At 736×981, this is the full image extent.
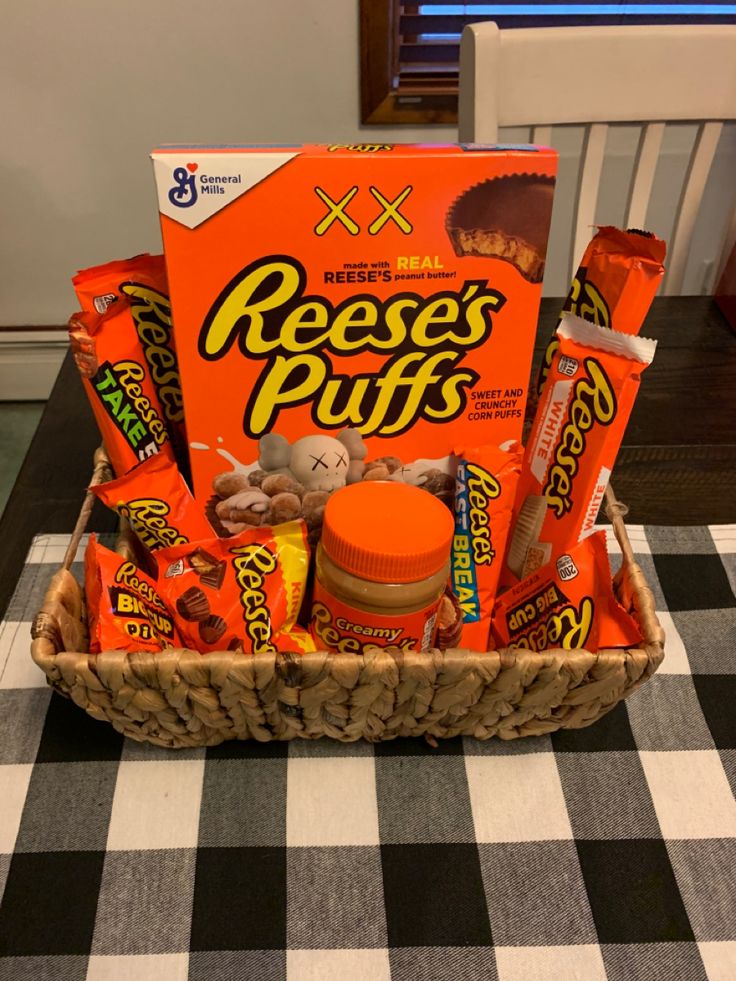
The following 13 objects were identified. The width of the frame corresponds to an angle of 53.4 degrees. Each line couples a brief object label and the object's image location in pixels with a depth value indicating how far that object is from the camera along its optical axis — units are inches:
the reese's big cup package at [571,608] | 19.2
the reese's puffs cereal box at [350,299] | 19.0
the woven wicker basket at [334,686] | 17.0
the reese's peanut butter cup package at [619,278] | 19.7
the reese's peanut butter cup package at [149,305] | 21.4
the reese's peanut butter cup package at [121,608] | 18.5
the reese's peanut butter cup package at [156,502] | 21.2
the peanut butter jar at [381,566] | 17.6
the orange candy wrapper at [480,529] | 22.0
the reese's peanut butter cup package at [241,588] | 20.3
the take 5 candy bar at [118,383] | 20.8
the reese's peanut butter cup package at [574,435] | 20.1
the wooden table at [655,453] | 27.4
